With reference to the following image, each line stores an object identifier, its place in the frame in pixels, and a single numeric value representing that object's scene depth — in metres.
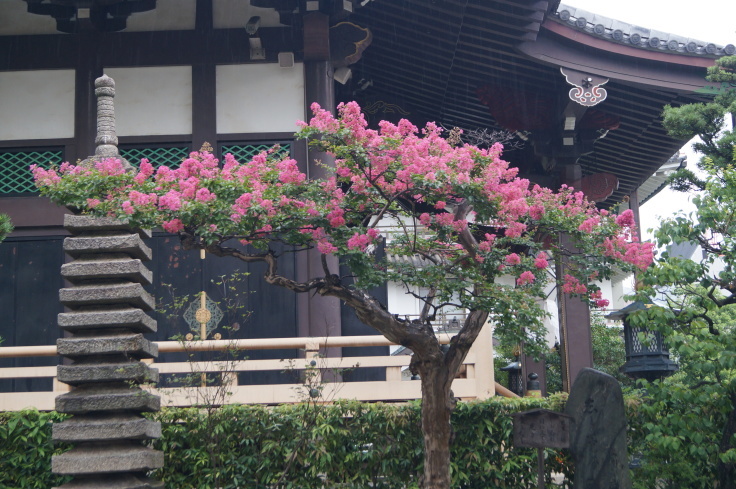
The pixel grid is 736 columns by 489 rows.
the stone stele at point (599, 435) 8.36
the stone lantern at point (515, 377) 15.31
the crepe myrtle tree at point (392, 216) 7.52
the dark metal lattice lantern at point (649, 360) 9.62
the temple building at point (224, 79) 11.29
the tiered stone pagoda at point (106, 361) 7.67
